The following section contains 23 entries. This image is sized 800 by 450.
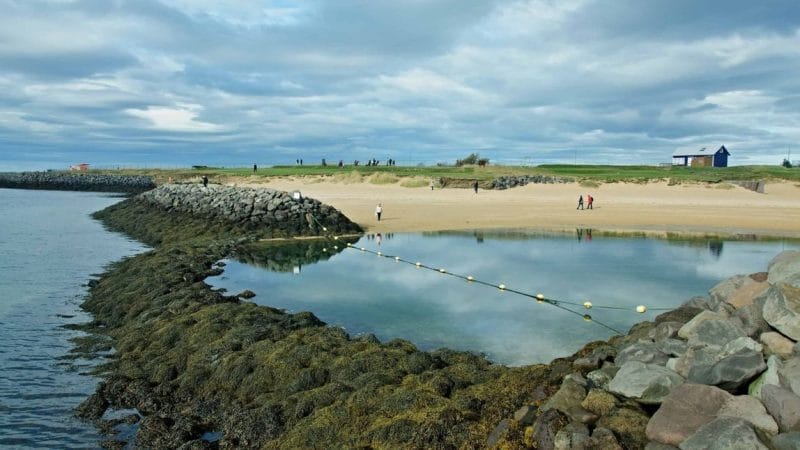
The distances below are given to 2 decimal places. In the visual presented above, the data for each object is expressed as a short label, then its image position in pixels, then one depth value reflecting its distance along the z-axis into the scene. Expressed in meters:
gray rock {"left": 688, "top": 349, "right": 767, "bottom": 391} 6.11
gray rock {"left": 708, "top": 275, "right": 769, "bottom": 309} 8.34
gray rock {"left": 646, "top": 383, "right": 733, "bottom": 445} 5.73
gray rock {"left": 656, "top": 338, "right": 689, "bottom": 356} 7.39
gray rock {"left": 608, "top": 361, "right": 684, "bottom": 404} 6.46
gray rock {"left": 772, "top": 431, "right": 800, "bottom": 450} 5.18
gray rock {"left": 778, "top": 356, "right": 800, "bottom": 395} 5.71
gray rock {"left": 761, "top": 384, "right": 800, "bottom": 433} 5.43
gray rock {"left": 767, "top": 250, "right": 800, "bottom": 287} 7.57
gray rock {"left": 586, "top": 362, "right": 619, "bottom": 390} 7.12
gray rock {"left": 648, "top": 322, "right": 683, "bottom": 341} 8.09
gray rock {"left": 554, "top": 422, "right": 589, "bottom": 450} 5.84
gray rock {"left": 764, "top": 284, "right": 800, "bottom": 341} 6.62
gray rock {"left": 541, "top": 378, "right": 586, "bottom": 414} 6.54
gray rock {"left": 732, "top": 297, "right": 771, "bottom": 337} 7.16
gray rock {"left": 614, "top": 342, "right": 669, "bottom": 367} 7.38
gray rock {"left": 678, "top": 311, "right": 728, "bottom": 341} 7.52
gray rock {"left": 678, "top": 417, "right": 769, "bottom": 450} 5.23
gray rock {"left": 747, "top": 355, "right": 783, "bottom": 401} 5.99
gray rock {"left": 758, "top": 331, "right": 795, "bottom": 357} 6.61
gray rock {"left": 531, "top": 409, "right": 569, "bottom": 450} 6.08
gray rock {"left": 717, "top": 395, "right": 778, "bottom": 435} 5.51
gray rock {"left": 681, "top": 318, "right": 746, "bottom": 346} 7.14
